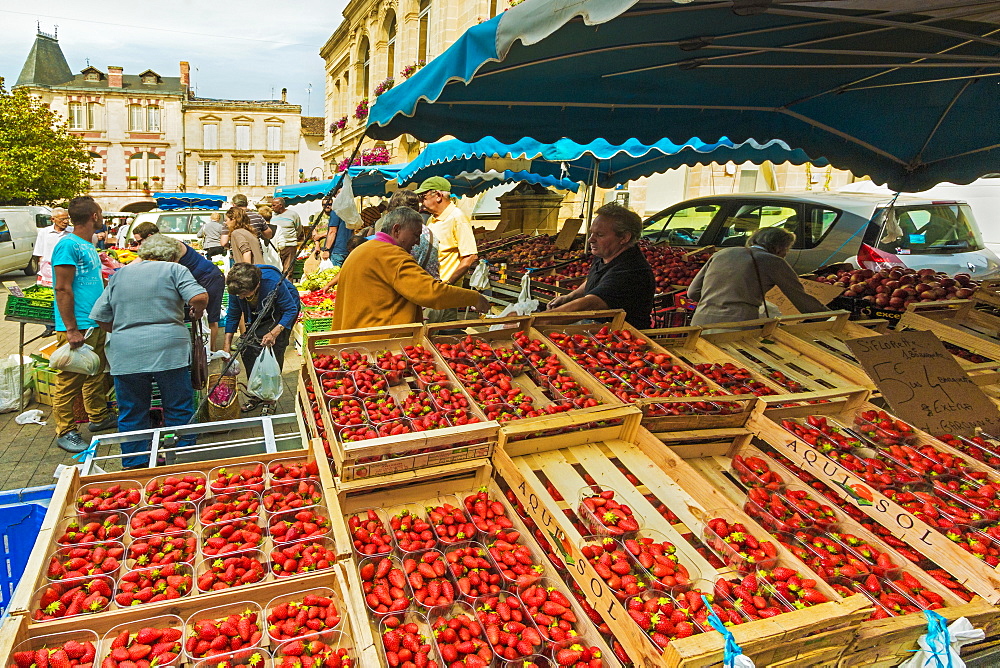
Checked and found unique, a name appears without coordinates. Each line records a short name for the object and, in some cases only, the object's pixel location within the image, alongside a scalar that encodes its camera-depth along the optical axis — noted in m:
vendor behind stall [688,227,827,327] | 4.55
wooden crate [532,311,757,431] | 2.65
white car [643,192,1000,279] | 6.88
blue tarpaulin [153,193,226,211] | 25.30
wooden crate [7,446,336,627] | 1.73
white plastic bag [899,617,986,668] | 1.63
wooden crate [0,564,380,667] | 1.58
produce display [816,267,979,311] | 5.11
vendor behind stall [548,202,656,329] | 4.05
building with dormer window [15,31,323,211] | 50.12
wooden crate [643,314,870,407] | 2.88
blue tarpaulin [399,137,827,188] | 7.76
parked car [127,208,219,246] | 16.91
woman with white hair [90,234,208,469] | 3.98
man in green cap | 6.14
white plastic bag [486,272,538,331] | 4.90
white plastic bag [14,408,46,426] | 5.36
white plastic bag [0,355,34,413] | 5.55
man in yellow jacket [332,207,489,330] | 3.53
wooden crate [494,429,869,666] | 1.50
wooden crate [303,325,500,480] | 2.18
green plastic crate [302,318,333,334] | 6.89
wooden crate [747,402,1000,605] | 1.87
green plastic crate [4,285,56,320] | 5.33
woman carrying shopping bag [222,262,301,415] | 5.12
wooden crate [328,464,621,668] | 2.21
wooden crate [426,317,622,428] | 2.55
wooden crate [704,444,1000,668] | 1.64
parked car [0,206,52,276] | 14.76
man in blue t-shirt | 4.52
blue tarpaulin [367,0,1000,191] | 2.85
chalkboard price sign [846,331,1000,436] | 2.74
